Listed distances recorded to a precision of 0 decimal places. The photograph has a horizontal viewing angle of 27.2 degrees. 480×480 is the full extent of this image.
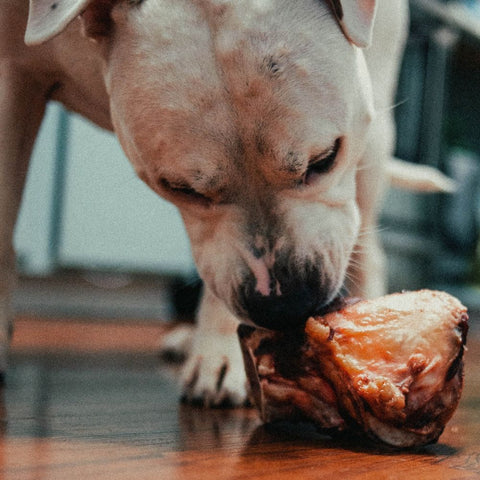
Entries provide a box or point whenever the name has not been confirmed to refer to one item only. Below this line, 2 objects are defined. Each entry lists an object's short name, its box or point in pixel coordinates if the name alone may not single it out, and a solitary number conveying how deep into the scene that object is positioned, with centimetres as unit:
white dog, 50
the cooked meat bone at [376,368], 45
